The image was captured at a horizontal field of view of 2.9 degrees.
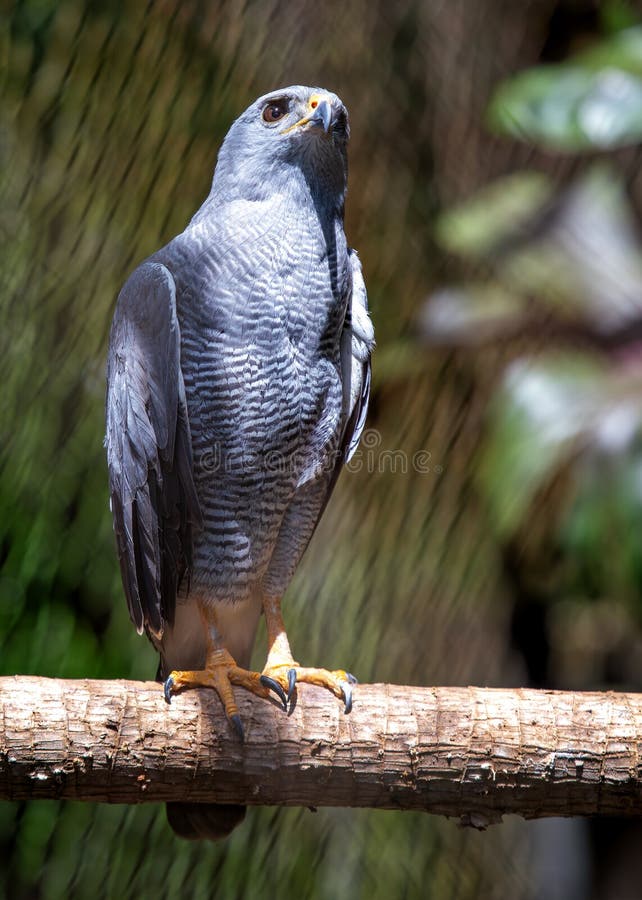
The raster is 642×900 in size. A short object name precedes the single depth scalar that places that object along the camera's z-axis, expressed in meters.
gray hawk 6.91
